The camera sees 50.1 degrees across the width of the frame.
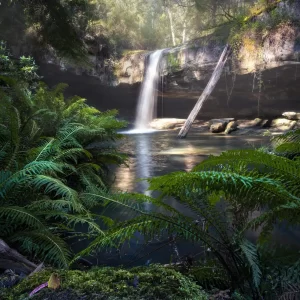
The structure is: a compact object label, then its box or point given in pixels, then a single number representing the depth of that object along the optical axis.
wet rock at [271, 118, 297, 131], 15.16
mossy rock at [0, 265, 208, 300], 1.02
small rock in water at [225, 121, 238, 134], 14.41
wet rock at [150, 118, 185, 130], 17.48
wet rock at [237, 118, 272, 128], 16.23
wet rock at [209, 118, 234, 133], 14.62
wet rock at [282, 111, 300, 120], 15.92
